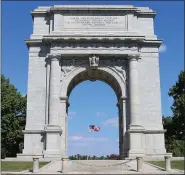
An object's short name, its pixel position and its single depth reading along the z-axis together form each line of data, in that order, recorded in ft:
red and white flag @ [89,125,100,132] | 145.59
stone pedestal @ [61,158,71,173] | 76.95
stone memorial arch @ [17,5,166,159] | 113.19
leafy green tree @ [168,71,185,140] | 162.71
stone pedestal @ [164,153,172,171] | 77.20
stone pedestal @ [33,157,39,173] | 77.11
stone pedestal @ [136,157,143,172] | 78.21
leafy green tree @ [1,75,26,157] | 157.38
